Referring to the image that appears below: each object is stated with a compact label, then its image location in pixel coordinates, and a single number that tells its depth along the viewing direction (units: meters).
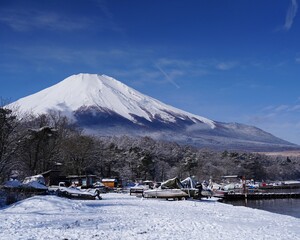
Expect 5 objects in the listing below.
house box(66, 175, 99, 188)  49.33
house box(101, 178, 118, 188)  55.88
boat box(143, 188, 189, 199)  31.77
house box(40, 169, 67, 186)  44.72
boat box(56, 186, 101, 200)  28.89
